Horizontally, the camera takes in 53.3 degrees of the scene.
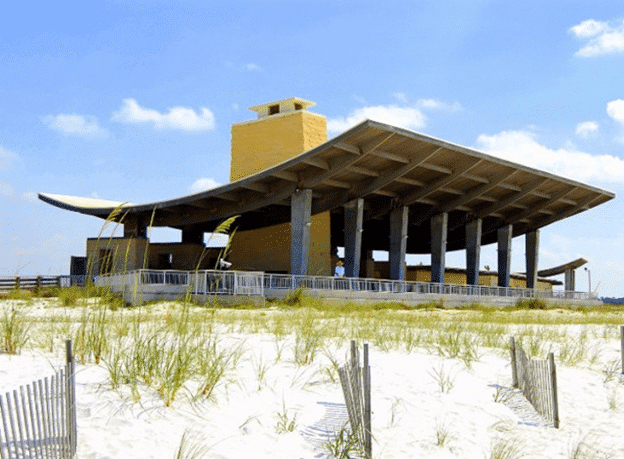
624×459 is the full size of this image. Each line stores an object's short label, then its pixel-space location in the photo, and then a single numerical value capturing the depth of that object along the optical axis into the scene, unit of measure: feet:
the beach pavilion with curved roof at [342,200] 90.89
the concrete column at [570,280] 177.78
